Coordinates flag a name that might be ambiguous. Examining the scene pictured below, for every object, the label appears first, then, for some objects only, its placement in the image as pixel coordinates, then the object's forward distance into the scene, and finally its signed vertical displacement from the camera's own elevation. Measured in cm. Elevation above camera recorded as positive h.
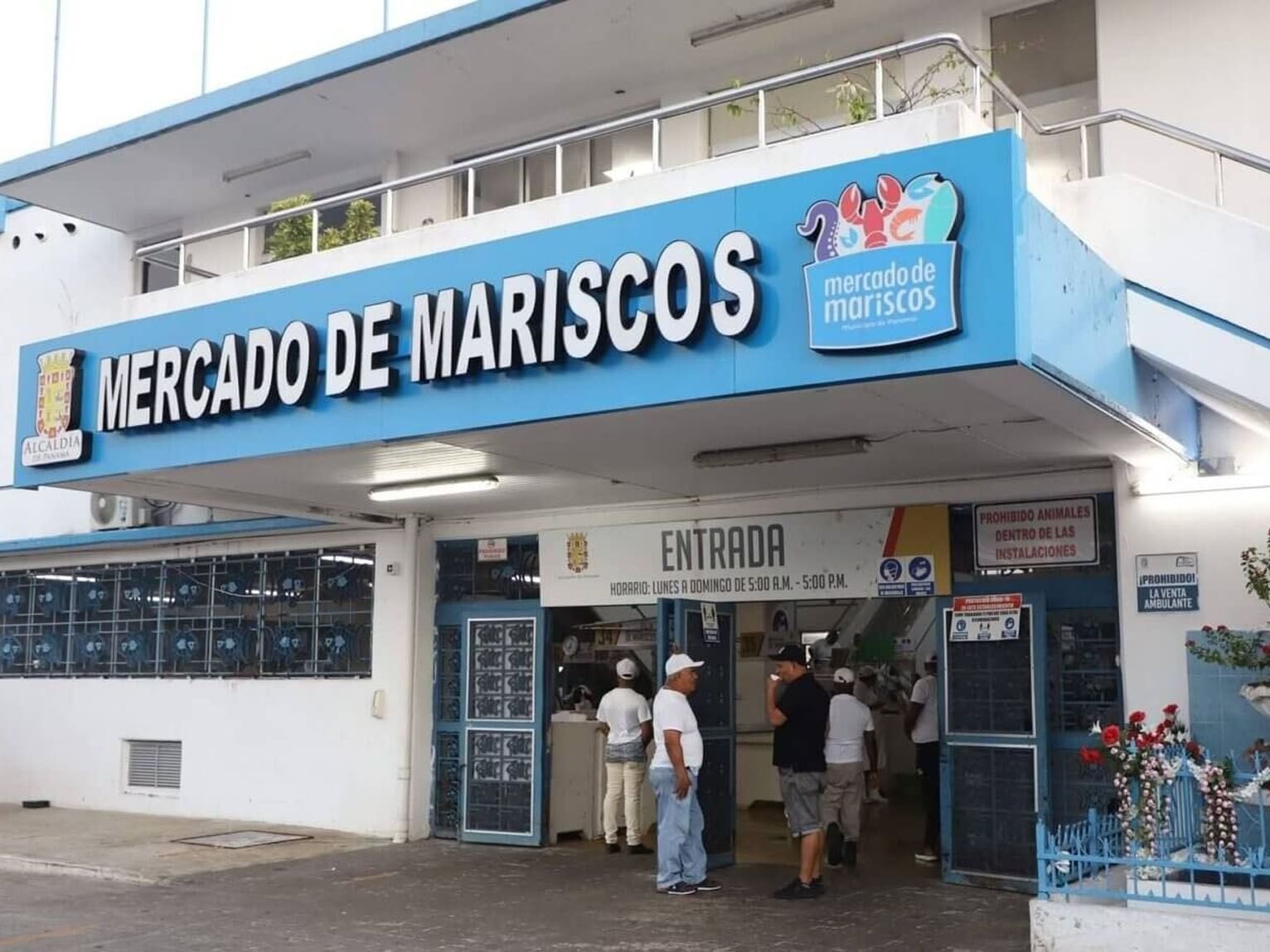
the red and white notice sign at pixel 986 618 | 1030 +15
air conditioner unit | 1591 +140
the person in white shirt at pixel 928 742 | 1180 -90
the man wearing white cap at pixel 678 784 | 1012 -109
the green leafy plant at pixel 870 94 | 919 +426
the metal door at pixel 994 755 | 1014 -88
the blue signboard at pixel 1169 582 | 931 +39
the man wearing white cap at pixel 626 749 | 1214 -101
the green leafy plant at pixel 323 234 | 1165 +344
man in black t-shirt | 999 -90
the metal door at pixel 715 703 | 1116 -56
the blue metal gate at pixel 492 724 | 1291 -86
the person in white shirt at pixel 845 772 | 1153 -114
